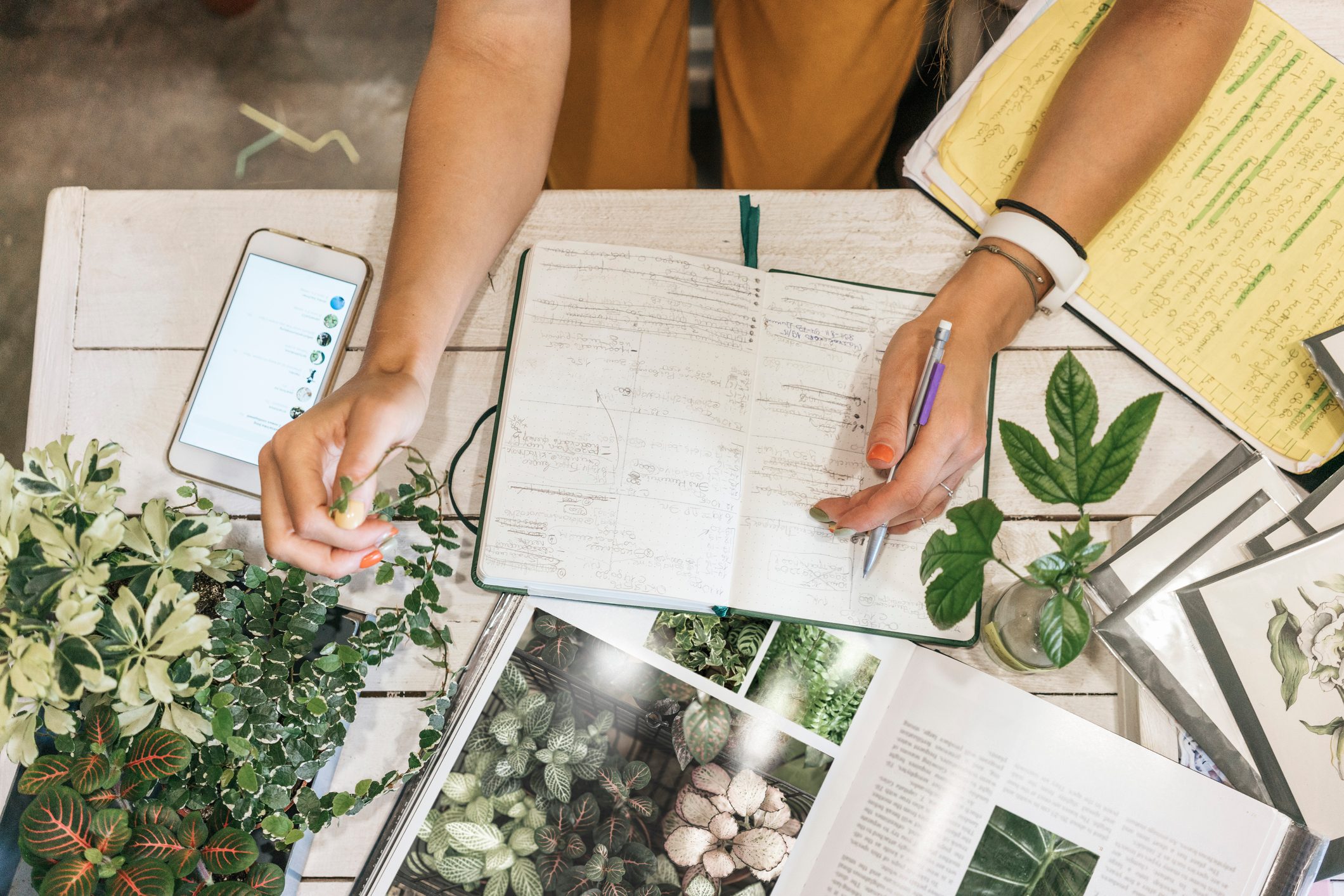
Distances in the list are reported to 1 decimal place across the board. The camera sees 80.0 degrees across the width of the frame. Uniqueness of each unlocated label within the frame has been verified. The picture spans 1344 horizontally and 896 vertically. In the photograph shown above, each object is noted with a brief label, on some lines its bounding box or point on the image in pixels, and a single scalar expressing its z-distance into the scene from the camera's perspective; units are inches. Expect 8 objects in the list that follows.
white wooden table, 29.9
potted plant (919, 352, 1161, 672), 21.5
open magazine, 26.0
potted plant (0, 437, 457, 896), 20.0
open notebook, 27.5
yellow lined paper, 29.7
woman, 25.0
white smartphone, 30.7
